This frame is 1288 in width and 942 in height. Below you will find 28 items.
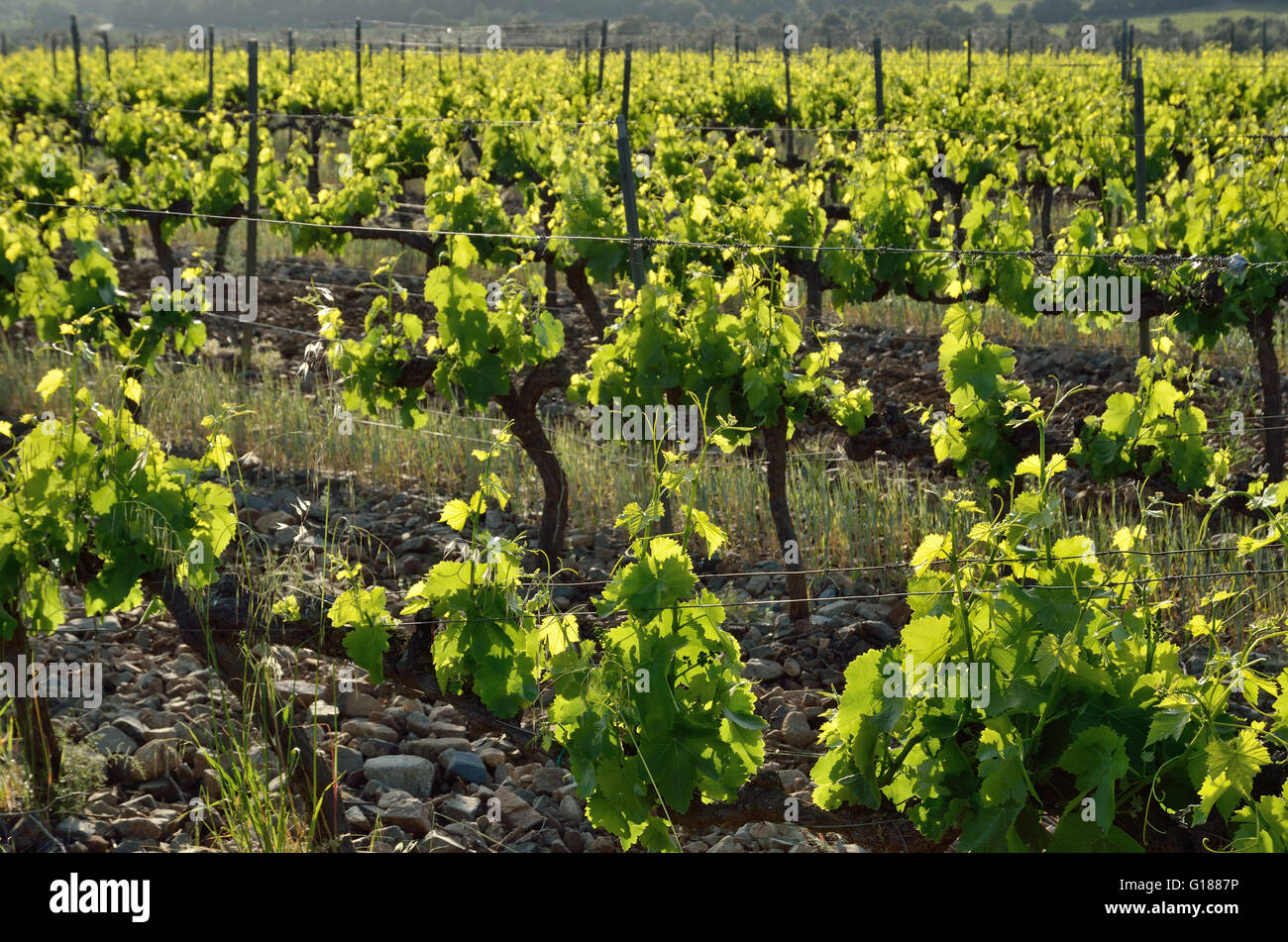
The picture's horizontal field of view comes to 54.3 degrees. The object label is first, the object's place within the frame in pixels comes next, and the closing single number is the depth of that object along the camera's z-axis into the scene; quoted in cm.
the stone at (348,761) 445
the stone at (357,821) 407
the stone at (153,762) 432
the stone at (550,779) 443
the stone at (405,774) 436
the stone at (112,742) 444
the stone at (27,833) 390
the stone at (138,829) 397
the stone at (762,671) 527
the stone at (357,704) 487
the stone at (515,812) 418
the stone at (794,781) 439
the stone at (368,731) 470
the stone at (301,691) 482
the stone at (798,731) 471
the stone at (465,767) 446
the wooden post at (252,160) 940
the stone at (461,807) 421
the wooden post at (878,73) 1419
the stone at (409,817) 409
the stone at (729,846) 401
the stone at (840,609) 585
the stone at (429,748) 465
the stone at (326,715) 473
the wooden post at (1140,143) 851
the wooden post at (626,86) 1469
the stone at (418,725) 482
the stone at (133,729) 458
